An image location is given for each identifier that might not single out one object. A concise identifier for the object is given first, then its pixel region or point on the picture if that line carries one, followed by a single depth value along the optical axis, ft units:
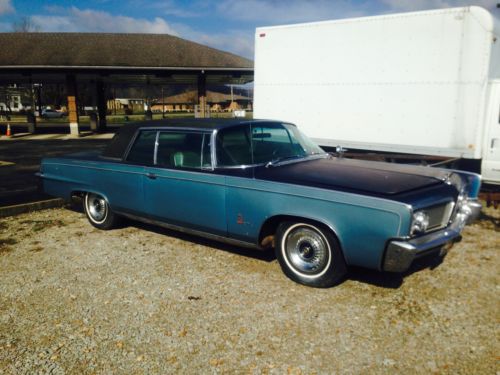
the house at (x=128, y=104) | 213.05
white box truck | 22.08
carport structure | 72.54
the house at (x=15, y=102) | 196.08
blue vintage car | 11.89
